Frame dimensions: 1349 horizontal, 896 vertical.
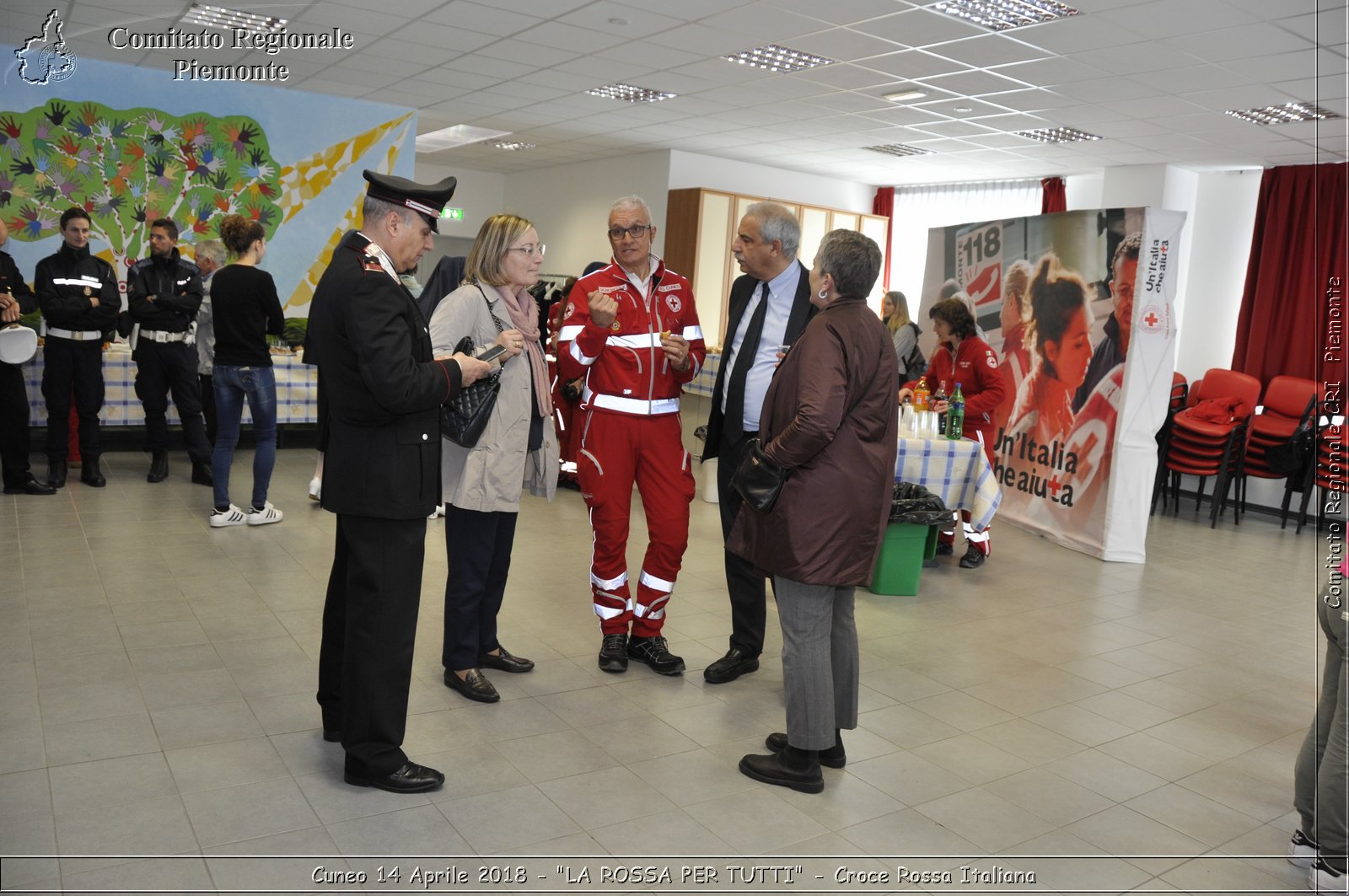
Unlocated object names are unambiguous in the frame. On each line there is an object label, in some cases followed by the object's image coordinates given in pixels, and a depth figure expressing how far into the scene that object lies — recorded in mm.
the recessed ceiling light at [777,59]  7793
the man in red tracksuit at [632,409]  3734
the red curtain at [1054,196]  12141
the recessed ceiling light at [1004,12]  6066
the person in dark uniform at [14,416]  5902
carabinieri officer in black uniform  2568
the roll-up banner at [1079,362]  6473
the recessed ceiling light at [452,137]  13227
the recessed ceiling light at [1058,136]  9719
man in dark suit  3701
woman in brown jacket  2898
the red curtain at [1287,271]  9609
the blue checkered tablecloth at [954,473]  5602
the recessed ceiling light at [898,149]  11203
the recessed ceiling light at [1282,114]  8016
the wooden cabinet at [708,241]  12500
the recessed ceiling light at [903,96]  8547
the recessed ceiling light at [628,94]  9570
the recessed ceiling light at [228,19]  7477
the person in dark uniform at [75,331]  6129
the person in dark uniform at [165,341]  6527
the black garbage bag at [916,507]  5164
